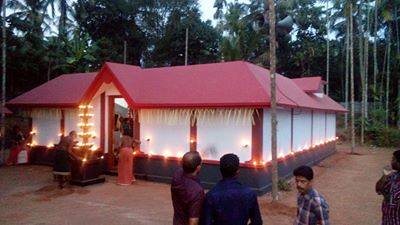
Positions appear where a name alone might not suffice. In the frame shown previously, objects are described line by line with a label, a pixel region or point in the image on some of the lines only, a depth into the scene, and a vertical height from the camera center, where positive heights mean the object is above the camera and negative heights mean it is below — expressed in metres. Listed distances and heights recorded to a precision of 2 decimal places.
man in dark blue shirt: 3.36 -0.81
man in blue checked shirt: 3.76 -0.93
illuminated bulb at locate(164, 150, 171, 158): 12.46 -1.36
